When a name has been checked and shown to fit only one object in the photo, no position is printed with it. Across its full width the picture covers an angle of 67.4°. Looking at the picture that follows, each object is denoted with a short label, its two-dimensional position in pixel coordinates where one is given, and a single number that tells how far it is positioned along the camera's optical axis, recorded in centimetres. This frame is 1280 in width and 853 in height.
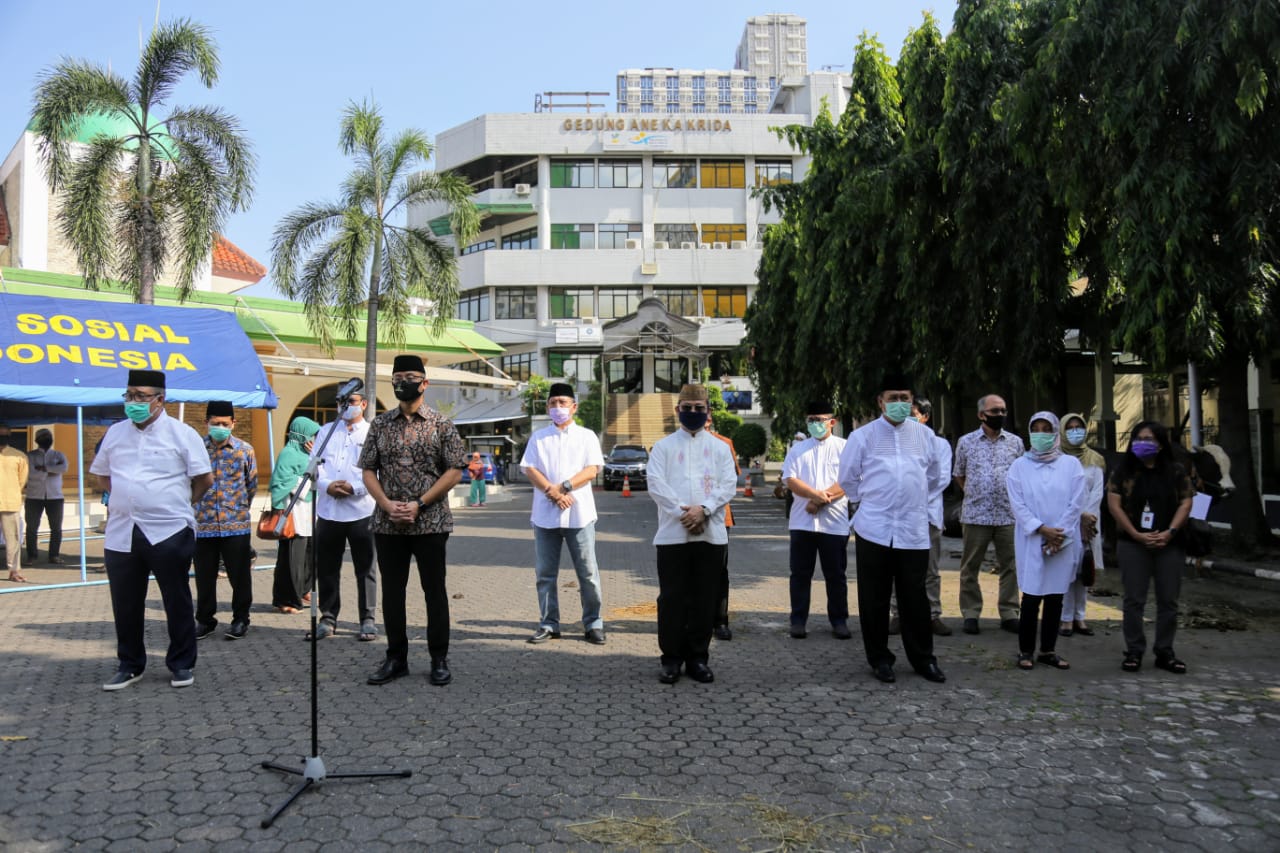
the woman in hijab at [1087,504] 740
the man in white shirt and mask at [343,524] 756
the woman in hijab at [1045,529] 656
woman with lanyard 643
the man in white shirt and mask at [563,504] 729
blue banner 1112
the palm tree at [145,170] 1777
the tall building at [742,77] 13150
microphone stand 421
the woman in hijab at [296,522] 859
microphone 565
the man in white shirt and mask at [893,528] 621
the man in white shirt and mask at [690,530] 620
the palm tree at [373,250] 2273
